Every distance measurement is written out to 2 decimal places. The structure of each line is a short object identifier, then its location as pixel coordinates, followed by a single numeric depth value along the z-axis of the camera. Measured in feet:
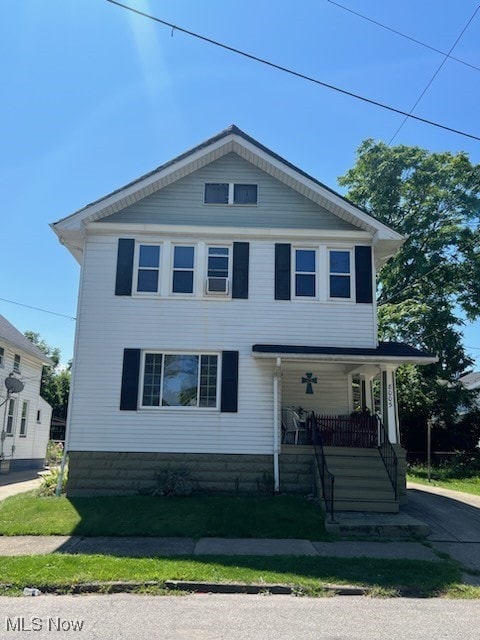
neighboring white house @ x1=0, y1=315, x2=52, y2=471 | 77.66
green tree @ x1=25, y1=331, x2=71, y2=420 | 155.63
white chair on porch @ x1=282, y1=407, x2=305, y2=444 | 44.47
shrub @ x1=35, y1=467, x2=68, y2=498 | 43.70
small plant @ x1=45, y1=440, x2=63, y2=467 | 86.38
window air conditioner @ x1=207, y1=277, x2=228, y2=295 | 44.93
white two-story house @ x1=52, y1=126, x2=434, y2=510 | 42.42
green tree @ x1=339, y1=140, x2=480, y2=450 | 73.87
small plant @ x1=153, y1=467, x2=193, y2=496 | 40.32
